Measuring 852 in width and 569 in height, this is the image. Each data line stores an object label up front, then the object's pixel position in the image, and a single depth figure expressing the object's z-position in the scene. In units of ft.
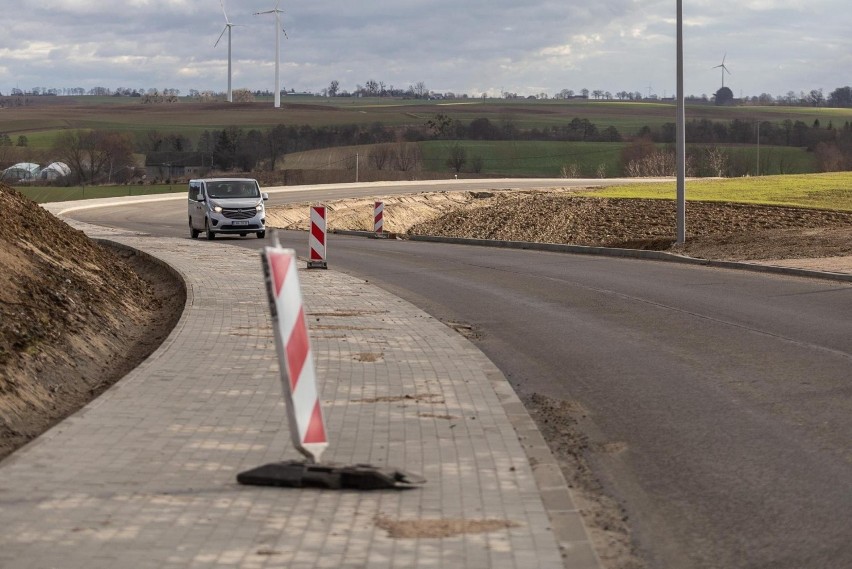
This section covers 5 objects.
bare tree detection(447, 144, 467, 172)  430.61
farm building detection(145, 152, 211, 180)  418.92
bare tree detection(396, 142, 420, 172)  434.30
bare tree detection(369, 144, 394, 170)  435.53
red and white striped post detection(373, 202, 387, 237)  134.62
